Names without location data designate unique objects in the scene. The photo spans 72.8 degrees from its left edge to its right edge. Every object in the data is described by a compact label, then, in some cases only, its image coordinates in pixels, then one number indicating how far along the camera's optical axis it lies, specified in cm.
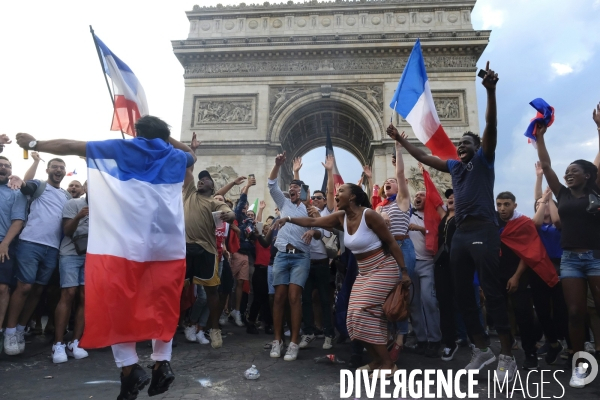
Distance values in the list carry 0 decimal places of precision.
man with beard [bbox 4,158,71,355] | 440
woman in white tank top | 353
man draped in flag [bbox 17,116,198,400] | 240
